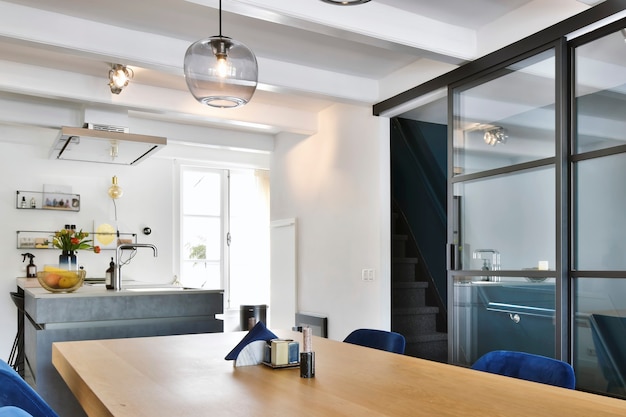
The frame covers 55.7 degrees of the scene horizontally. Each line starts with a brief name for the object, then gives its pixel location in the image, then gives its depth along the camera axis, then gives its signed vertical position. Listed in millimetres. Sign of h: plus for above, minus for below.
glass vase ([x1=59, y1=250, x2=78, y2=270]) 4027 -213
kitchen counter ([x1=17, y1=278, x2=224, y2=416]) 3650 -577
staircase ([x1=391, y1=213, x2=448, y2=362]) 5656 -754
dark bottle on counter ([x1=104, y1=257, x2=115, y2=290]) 4281 -334
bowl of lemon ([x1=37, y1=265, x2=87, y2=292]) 3826 -318
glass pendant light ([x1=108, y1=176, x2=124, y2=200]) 7332 +482
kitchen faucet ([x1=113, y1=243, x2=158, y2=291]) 4149 -328
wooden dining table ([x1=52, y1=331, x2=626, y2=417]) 1483 -462
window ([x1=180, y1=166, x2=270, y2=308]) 8414 -25
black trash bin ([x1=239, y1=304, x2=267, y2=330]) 8461 -1178
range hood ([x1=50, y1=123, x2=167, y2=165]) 5113 +785
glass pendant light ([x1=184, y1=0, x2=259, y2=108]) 2379 +659
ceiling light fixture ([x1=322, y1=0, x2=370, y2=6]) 1894 +739
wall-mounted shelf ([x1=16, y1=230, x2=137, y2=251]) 7008 -101
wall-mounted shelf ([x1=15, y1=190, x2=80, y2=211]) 7031 +353
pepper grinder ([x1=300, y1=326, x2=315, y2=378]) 1899 -413
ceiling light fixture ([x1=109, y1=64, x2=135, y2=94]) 4762 +1253
